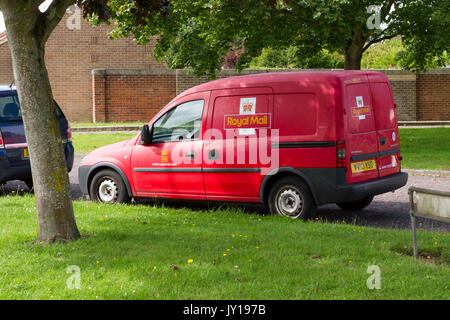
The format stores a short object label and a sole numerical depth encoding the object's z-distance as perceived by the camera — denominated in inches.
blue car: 413.1
